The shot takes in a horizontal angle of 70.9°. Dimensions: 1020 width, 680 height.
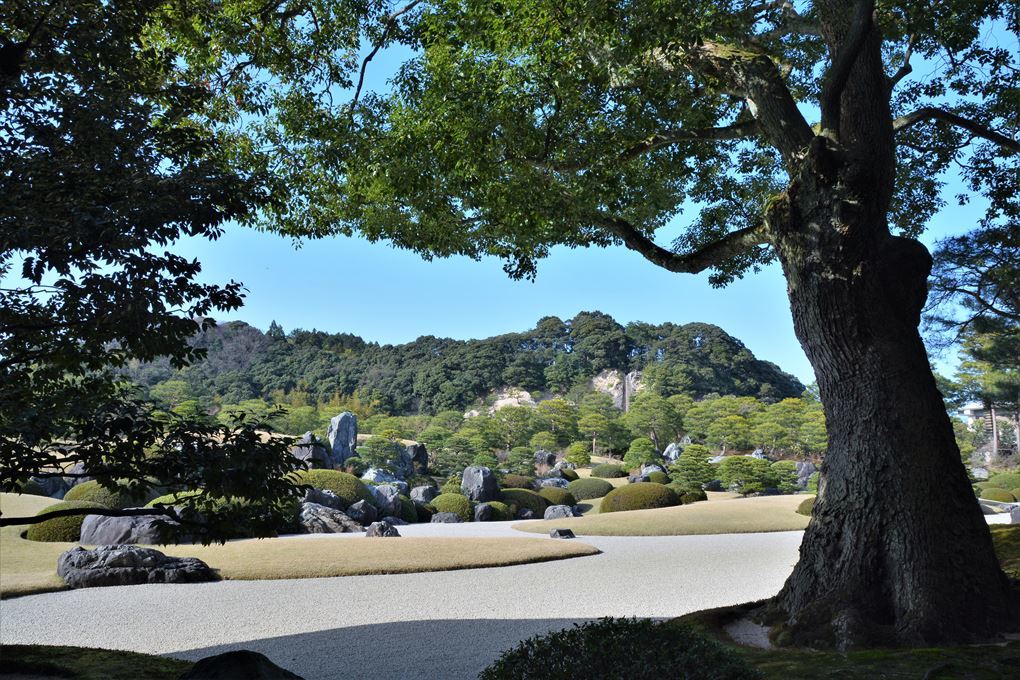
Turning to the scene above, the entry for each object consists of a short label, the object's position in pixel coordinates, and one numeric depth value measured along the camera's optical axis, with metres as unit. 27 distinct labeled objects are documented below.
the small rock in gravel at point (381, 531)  13.80
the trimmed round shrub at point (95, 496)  14.17
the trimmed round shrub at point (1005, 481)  28.02
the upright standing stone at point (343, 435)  28.95
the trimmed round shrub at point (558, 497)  21.75
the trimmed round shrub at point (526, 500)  20.84
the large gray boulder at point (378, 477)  24.77
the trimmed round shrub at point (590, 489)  23.36
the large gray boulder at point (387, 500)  18.75
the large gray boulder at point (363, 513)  17.17
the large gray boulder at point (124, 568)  8.80
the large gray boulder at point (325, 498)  17.17
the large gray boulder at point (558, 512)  19.34
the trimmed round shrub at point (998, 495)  24.59
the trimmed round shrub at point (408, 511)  19.11
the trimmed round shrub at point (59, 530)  12.31
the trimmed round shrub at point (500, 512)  19.72
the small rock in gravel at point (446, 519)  18.70
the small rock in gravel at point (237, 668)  3.54
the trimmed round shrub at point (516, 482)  24.00
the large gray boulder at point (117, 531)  11.73
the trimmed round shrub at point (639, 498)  19.81
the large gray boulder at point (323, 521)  15.45
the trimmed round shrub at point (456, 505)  19.28
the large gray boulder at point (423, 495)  21.20
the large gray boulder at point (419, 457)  29.11
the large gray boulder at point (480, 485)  20.94
